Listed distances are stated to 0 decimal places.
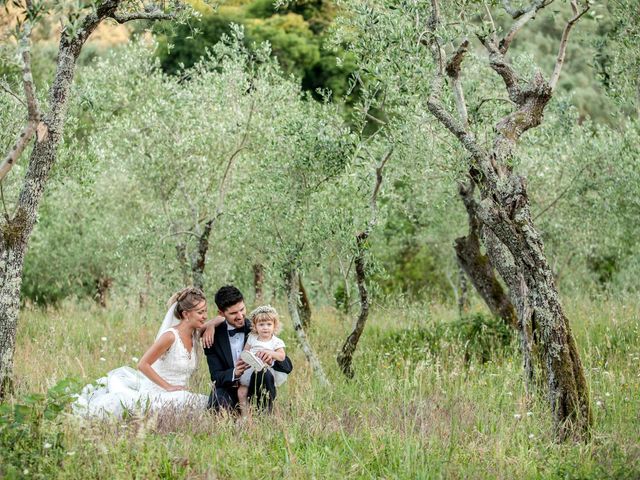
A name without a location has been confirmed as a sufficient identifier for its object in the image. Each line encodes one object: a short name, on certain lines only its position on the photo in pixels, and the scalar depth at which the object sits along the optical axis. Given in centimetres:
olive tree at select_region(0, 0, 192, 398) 1055
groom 997
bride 999
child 1000
